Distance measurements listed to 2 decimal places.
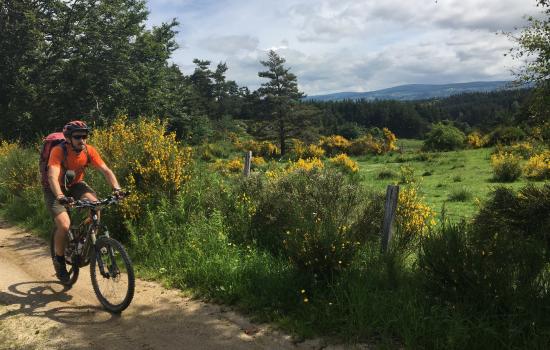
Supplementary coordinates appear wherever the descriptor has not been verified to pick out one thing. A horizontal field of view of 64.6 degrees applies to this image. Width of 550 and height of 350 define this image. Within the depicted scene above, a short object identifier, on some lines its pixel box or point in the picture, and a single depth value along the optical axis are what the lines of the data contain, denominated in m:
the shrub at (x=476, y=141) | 35.31
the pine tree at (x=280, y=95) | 51.41
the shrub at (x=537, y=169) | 15.80
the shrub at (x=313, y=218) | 4.88
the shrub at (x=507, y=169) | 17.48
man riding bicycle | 5.20
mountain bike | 4.88
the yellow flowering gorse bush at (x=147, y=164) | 7.73
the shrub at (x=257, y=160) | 27.59
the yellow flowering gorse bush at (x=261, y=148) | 43.35
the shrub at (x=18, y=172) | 11.30
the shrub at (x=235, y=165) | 24.20
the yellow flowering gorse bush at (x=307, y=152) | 34.78
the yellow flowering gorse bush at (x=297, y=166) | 8.18
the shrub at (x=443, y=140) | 36.12
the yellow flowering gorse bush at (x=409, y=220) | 5.95
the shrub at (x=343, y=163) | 22.09
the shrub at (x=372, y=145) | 39.03
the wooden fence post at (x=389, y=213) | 5.39
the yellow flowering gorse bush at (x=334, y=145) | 41.58
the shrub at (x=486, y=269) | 3.93
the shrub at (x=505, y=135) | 31.20
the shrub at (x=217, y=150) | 37.27
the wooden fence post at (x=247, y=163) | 8.69
